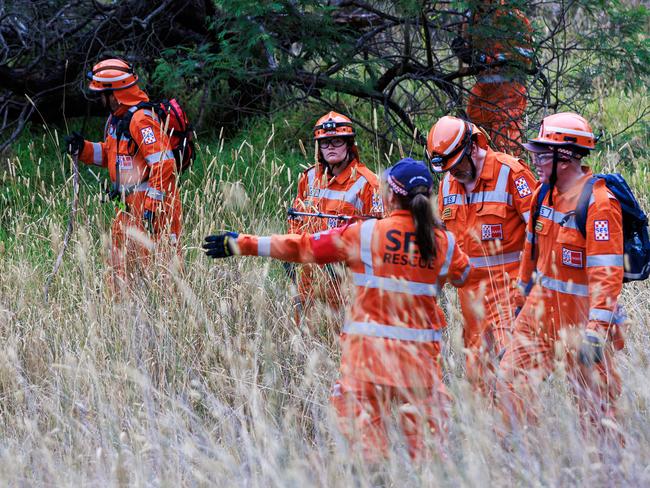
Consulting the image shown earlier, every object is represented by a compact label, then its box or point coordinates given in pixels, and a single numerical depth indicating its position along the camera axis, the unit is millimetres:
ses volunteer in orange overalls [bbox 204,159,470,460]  7836
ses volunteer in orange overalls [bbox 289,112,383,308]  11789
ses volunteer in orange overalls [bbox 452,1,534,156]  14859
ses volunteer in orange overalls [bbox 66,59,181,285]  13148
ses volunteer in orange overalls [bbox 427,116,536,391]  10211
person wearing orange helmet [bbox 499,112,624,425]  8414
